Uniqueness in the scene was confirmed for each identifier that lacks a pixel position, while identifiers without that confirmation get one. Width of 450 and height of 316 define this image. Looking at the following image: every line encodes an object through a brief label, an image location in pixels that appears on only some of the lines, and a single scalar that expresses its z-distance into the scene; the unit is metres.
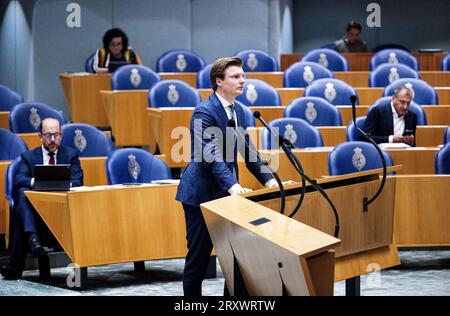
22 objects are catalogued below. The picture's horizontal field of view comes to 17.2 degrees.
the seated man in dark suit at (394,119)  12.40
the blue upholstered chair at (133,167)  10.51
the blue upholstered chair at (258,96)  14.04
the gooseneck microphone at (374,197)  7.52
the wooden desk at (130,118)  14.07
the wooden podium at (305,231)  5.39
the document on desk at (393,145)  11.34
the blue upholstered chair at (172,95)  13.73
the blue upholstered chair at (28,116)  12.77
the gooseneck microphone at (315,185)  6.39
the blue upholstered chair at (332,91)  14.30
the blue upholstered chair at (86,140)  11.63
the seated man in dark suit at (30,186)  9.94
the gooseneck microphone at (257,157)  6.37
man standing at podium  7.16
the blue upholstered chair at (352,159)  10.63
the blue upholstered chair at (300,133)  11.83
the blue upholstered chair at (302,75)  15.70
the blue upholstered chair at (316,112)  13.09
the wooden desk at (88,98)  15.27
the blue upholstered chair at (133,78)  14.70
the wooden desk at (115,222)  9.50
